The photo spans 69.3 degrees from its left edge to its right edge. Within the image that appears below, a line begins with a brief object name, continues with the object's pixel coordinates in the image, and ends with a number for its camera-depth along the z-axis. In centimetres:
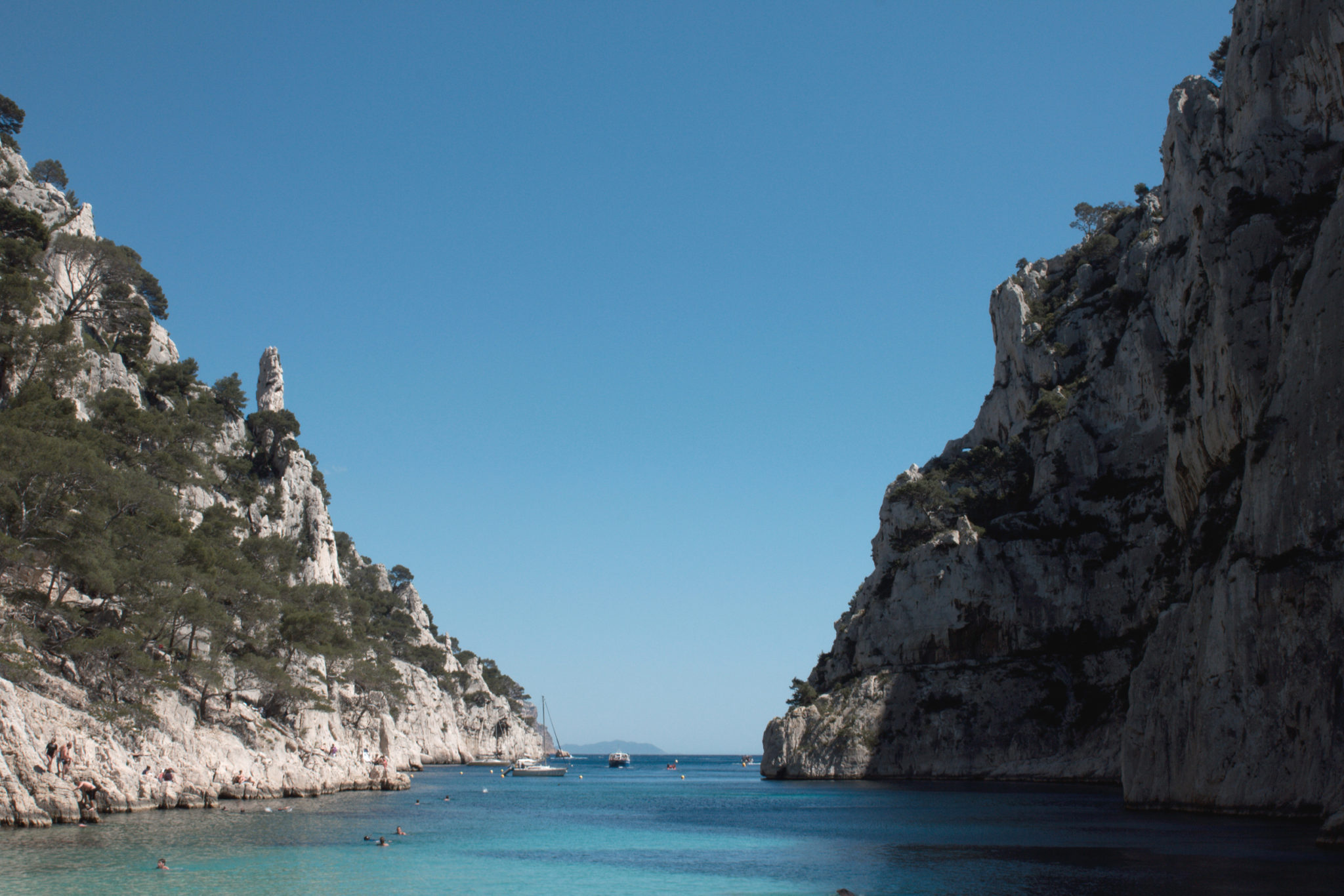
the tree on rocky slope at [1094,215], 11356
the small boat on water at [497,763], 15762
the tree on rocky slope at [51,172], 9581
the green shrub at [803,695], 9812
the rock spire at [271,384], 10000
